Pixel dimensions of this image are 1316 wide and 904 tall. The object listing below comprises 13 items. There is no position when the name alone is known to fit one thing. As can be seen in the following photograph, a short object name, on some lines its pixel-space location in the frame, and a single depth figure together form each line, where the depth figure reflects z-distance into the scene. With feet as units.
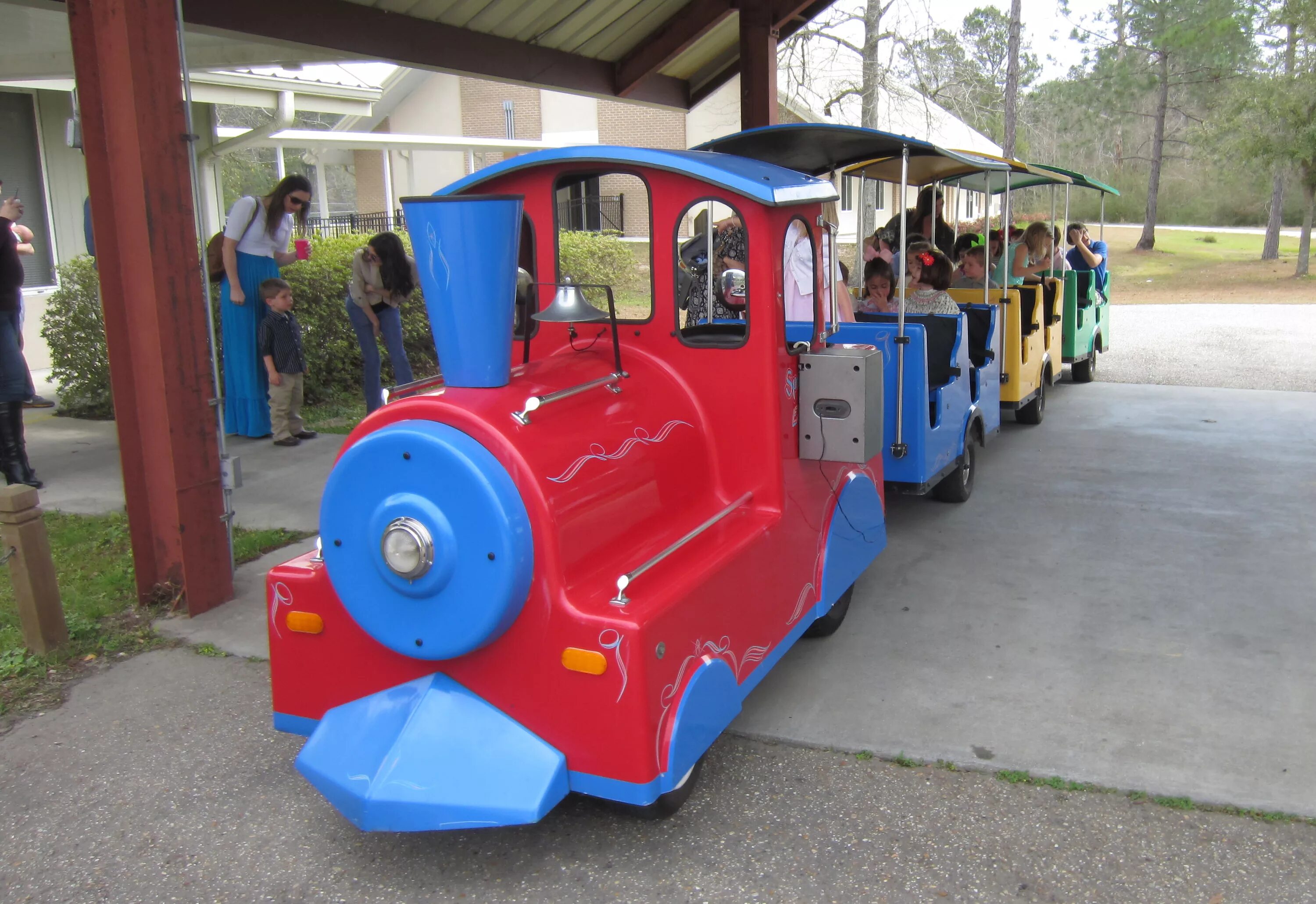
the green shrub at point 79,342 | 27.50
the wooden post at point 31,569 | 13.52
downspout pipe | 39.47
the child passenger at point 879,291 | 21.67
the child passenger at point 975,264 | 25.38
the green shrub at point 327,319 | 28.86
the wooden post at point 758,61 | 25.62
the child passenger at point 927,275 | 21.36
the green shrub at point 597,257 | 34.47
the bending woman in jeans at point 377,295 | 24.99
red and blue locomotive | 9.07
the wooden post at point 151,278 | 14.03
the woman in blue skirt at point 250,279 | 23.85
